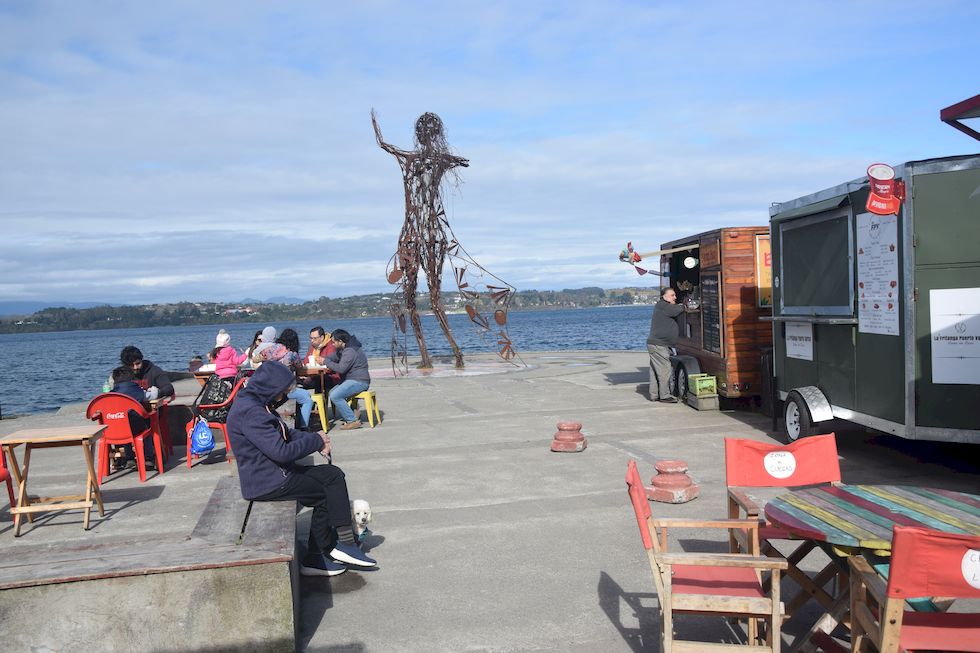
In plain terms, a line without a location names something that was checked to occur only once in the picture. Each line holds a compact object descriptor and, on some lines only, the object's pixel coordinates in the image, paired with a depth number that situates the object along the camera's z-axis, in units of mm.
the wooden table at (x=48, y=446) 7238
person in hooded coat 5707
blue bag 9898
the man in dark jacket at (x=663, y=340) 14102
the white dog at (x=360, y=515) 6141
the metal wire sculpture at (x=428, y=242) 19312
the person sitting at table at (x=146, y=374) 10039
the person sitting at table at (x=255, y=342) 13645
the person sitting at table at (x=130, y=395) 9188
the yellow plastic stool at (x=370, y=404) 12477
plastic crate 13009
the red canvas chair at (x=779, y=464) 4922
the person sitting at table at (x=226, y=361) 11203
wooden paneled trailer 12492
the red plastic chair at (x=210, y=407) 10117
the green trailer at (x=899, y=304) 7691
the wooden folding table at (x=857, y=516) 3625
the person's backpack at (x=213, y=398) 10172
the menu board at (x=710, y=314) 12938
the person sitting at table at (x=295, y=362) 10326
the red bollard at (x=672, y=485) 7336
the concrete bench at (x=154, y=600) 4316
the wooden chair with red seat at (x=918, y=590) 3045
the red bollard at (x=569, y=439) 9898
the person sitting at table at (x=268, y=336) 11484
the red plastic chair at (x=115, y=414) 8867
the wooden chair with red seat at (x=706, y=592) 3838
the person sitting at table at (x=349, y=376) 12297
